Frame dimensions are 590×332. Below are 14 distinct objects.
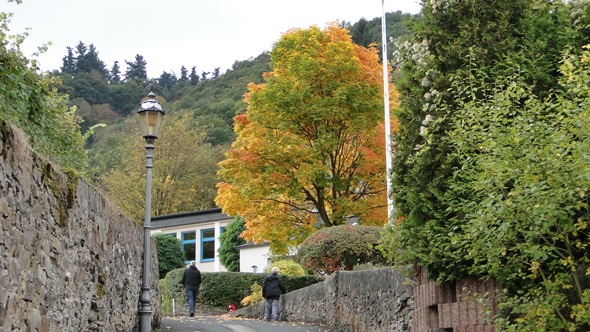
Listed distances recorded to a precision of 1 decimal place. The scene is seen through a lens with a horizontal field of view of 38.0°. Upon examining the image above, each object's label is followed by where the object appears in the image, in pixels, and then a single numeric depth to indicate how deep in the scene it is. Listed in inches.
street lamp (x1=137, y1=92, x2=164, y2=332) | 567.8
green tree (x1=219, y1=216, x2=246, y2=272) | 1785.2
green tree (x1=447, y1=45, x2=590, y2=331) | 359.3
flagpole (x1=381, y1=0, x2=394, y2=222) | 1045.0
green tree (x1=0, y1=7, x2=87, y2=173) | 434.3
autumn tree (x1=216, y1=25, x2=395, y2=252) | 1159.0
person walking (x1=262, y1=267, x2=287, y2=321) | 941.2
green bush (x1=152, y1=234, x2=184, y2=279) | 1723.7
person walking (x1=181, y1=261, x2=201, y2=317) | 1038.2
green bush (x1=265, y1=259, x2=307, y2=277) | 1115.9
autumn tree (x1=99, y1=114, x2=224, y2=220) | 2209.6
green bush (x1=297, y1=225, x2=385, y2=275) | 1001.5
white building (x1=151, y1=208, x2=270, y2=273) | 1990.7
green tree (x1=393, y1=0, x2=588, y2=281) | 483.5
